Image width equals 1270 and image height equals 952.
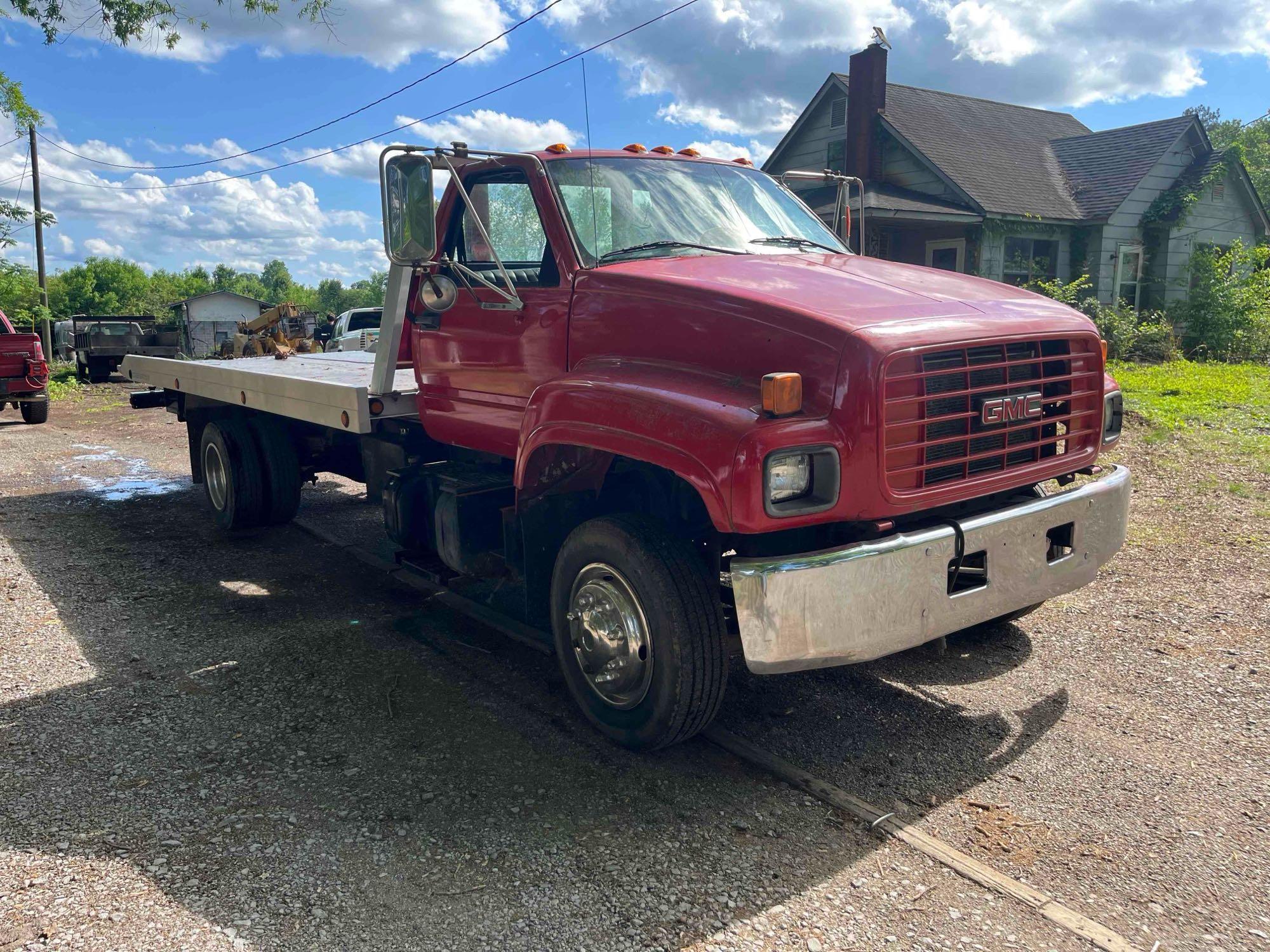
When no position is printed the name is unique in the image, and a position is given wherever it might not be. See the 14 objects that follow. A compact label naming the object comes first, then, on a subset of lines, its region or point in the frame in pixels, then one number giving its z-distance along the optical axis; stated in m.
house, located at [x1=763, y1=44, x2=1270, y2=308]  19.19
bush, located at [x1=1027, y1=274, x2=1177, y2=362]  18.02
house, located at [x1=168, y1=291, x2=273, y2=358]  71.18
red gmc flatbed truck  3.22
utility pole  29.72
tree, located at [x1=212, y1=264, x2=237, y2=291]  159.88
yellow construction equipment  23.12
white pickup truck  19.08
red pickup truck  15.07
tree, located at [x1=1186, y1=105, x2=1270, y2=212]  56.06
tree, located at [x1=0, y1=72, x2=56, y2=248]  17.22
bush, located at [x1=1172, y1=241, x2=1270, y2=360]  19.36
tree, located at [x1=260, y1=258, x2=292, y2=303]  177.94
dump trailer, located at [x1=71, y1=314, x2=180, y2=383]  23.83
